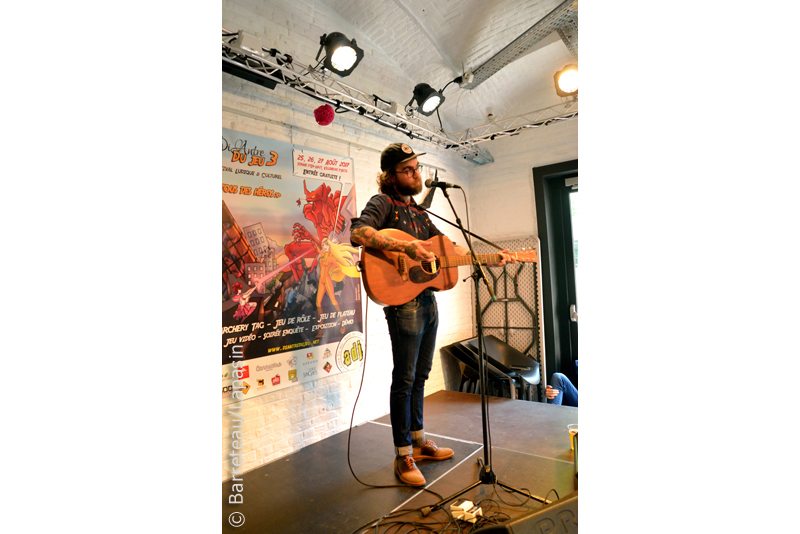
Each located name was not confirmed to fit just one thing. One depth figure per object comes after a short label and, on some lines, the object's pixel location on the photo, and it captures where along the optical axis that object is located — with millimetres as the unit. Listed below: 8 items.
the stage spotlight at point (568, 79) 3150
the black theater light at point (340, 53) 2453
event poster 2381
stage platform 1809
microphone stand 1751
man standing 2127
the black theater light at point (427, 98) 3186
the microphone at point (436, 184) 1905
